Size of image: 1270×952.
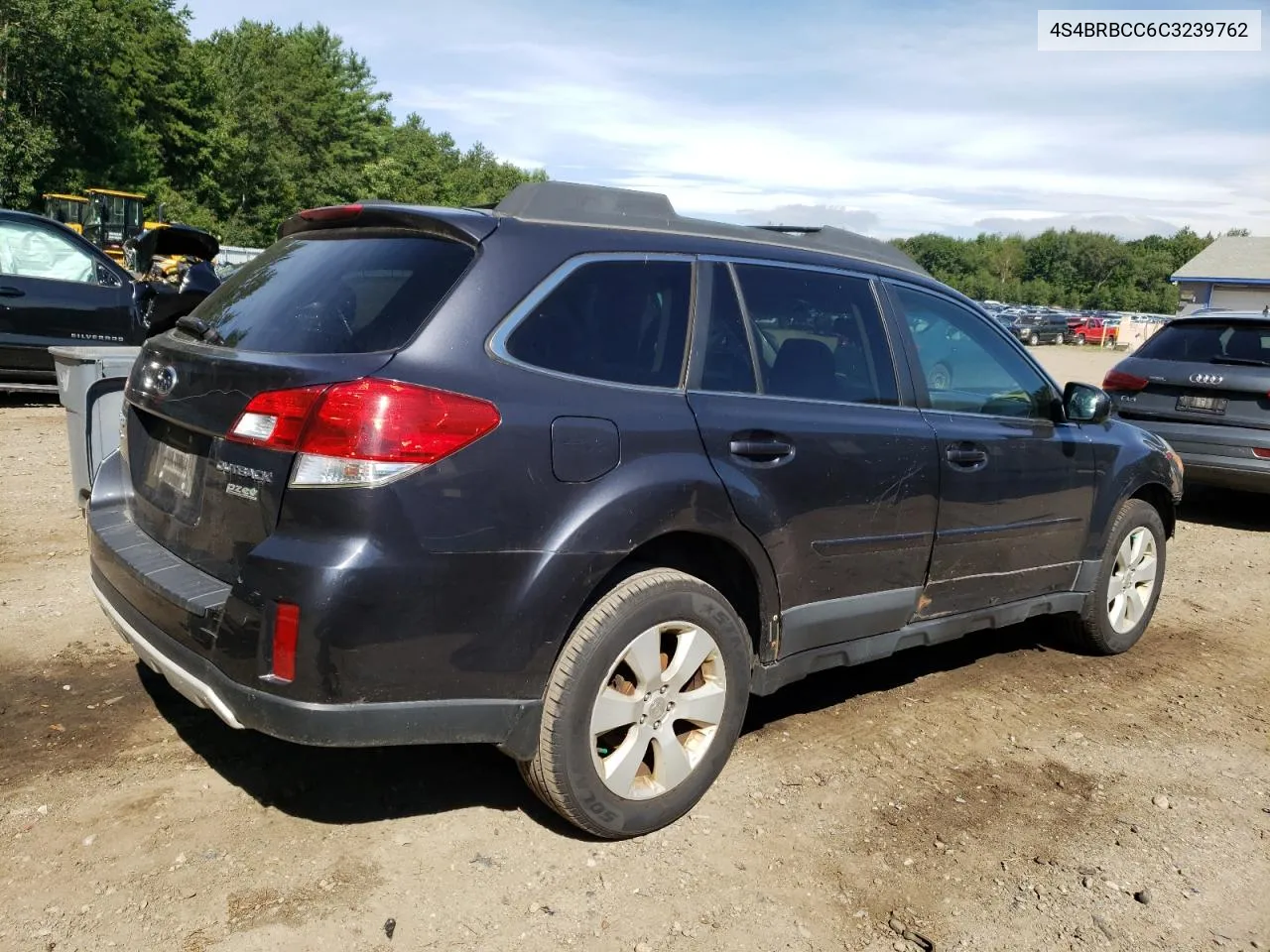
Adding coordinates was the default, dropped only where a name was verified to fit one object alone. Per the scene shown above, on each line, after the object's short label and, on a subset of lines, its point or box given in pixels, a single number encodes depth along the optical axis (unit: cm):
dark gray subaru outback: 276
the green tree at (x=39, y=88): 3897
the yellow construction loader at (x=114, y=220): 3161
